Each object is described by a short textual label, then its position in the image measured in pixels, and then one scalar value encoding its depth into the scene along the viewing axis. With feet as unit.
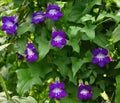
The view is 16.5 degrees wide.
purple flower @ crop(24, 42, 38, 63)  6.22
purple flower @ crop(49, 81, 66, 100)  6.16
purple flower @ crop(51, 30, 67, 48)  6.01
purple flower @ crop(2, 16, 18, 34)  6.45
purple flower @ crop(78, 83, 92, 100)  6.13
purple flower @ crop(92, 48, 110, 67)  6.11
